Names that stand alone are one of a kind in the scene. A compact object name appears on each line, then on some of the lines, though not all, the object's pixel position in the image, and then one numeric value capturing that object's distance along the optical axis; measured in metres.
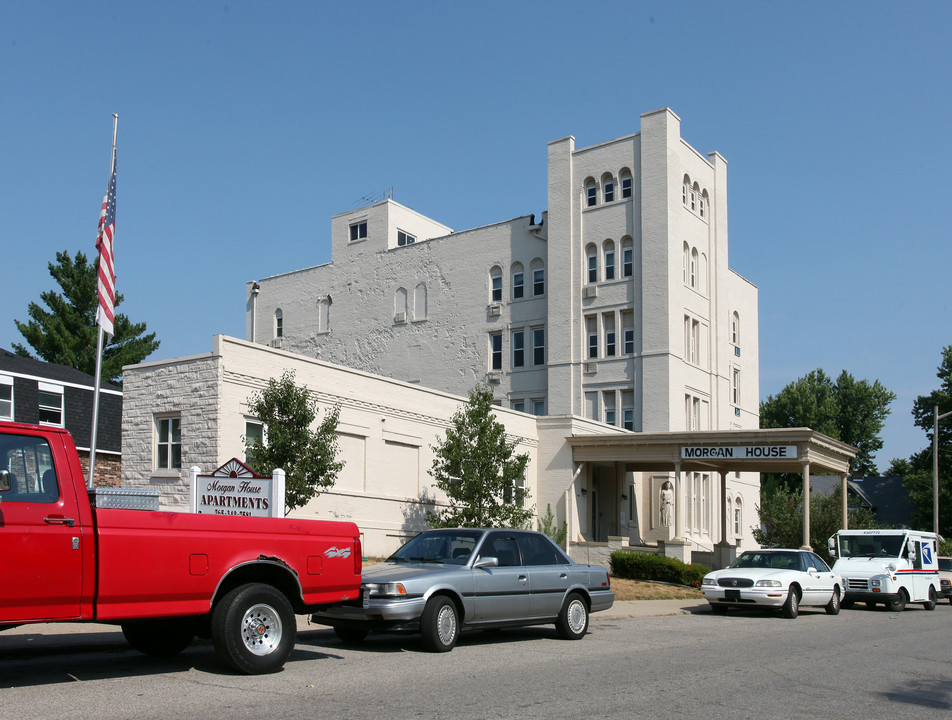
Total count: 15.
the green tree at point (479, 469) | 28.17
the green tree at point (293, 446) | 20.91
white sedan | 20.20
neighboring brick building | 29.41
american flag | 20.17
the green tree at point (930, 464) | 53.25
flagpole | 18.30
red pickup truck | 8.07
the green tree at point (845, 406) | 78.62
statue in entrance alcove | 40.34
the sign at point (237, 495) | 12.03
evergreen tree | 50.62
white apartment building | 41.09
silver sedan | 11.66
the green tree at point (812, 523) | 35.91
